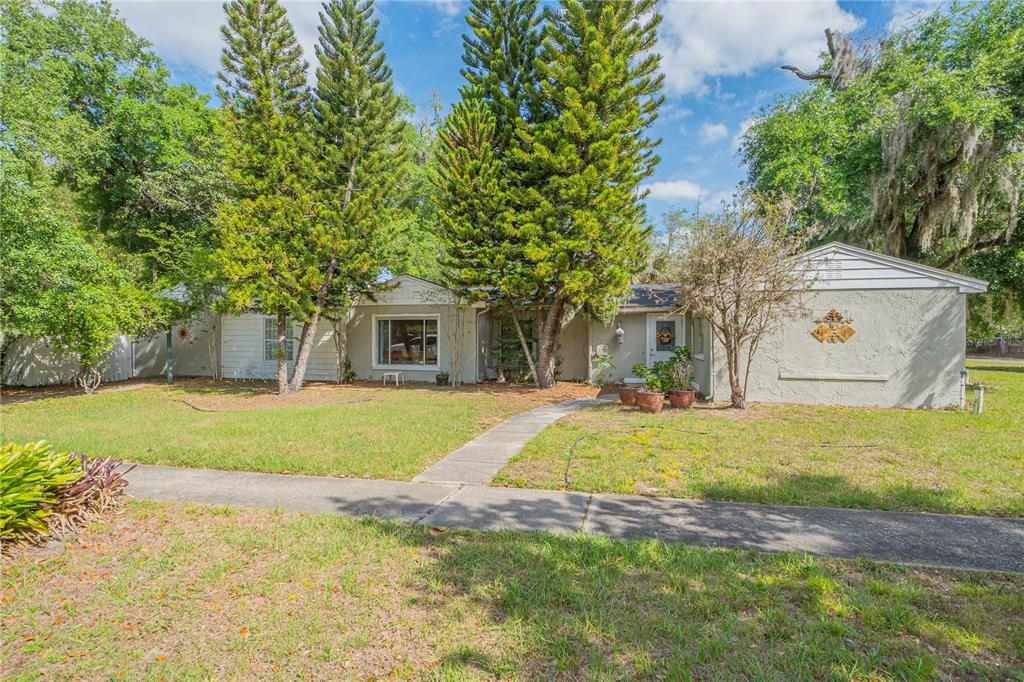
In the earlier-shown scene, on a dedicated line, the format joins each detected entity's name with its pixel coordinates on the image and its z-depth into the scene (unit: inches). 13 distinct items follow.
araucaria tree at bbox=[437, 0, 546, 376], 462.3
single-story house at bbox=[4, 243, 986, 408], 368.5
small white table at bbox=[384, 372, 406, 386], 559.2
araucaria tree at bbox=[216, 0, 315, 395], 444.5
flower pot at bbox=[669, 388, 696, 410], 367.2
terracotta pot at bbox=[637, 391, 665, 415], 355.3
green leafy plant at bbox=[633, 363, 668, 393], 374.9
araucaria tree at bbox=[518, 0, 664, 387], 430.0
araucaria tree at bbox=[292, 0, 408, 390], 472.4
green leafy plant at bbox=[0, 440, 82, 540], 140.1
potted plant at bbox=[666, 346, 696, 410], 368.2
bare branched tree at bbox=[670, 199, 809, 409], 330.6
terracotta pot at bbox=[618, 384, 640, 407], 380.5
